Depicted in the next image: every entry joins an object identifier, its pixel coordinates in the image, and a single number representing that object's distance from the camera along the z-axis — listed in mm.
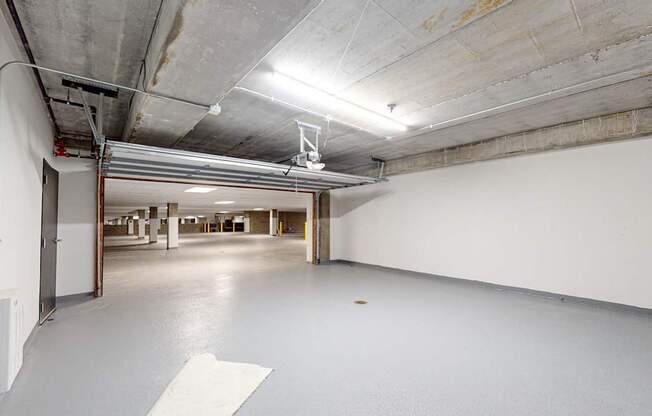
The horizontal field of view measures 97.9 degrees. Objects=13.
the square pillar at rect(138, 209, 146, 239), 18752
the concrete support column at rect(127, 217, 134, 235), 22659
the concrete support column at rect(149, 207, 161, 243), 14102
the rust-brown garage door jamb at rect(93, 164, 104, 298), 4164
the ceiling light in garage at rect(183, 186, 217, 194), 7839
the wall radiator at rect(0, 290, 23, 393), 1697
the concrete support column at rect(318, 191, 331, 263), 7281
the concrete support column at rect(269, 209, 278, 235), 19000
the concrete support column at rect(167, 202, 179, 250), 11241
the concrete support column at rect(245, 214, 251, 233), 23984
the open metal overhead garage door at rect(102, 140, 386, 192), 3240
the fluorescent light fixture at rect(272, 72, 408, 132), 2629
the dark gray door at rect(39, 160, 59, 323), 3016
